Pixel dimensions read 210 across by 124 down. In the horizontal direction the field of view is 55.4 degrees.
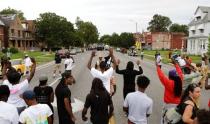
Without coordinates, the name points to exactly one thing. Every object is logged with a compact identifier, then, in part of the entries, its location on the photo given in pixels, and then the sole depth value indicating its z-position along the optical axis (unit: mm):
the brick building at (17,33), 47455
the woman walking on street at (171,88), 4069
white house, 39351
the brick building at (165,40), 72207
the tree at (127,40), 56013
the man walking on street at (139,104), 3514
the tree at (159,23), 95582
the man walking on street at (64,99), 3881
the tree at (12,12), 73618
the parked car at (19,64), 15069
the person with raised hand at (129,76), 5630
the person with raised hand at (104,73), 4651
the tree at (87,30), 101224
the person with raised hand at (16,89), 3787
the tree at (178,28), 99095
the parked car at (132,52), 40198
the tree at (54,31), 49873
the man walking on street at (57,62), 13543
